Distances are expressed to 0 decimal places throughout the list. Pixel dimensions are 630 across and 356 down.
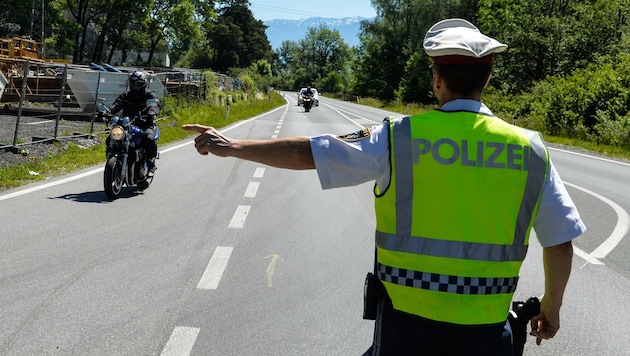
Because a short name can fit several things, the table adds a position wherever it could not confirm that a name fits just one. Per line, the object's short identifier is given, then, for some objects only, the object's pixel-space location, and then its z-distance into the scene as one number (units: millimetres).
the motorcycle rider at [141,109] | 8797
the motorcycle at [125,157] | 8047
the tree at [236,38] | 104375
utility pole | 51281
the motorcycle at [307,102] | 41938
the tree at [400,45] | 65000
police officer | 1886
